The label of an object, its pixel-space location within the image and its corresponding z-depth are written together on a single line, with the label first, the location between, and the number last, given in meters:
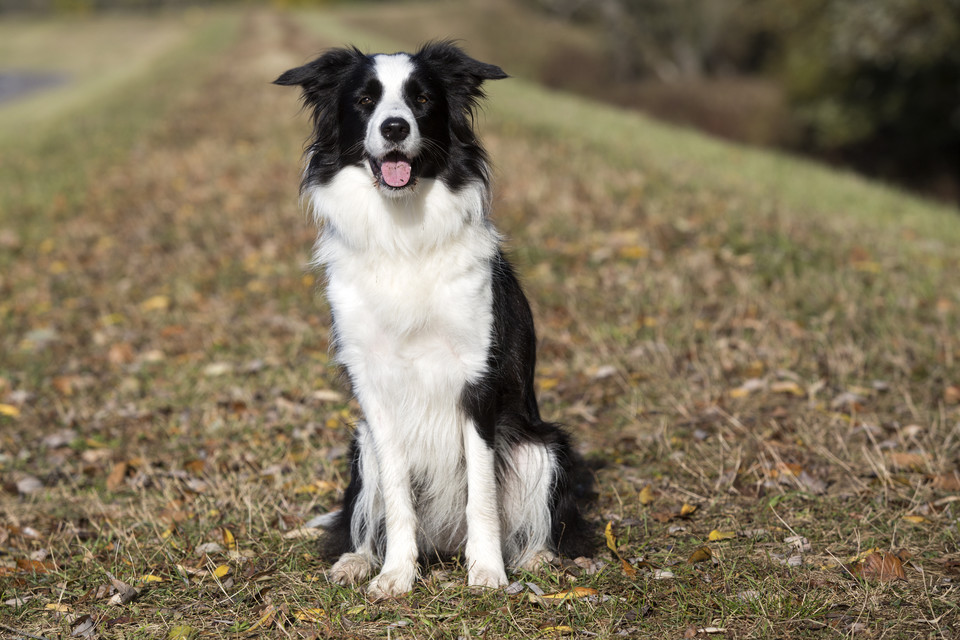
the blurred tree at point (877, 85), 15.28
